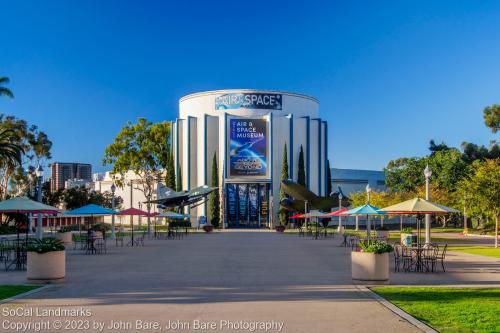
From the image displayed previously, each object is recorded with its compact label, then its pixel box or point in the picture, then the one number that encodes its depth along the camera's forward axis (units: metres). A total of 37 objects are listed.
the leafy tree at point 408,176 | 76.88
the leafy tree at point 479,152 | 76.19
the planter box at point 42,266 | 14.73
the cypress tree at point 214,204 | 69.62
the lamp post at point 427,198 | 25.09
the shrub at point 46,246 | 14.86
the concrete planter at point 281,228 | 59.78
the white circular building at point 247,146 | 70.94
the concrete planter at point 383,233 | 39.97
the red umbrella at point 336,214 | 34.21
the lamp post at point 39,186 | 27.07
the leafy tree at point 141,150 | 73.75
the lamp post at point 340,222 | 52.78
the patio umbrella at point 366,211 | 26.55
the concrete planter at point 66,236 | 35.41
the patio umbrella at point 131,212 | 35.25
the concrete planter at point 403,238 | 29.38
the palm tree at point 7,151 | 45.44
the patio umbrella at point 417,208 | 19.74
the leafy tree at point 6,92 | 46.75
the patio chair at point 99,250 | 27.83
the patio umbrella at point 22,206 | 19.80
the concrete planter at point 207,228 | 56.78
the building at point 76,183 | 104.68
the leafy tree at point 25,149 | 64.94
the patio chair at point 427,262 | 17.62
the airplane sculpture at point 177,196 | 56.91
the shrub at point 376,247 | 14.62
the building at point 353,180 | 92.94
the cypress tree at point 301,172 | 70.38
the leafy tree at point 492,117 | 62.25
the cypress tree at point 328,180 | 76.71
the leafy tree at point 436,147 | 87.88
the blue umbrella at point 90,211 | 30.45
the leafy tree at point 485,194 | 33.03
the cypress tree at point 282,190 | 68.69
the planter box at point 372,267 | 14.63
